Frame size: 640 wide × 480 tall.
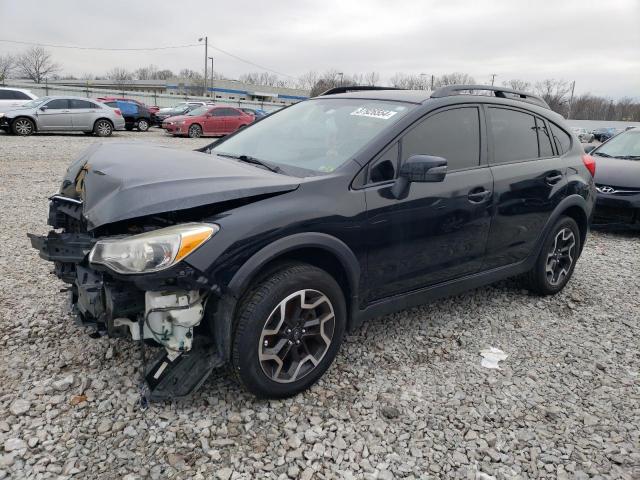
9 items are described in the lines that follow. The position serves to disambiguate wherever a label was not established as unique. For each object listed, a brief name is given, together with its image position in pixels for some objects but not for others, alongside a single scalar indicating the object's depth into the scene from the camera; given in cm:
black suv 242
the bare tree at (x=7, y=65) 7368
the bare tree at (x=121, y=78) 9186
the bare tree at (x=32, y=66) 7300
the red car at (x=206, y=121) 2120
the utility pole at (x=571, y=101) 7044
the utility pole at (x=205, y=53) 6022
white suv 1823
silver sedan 1684
